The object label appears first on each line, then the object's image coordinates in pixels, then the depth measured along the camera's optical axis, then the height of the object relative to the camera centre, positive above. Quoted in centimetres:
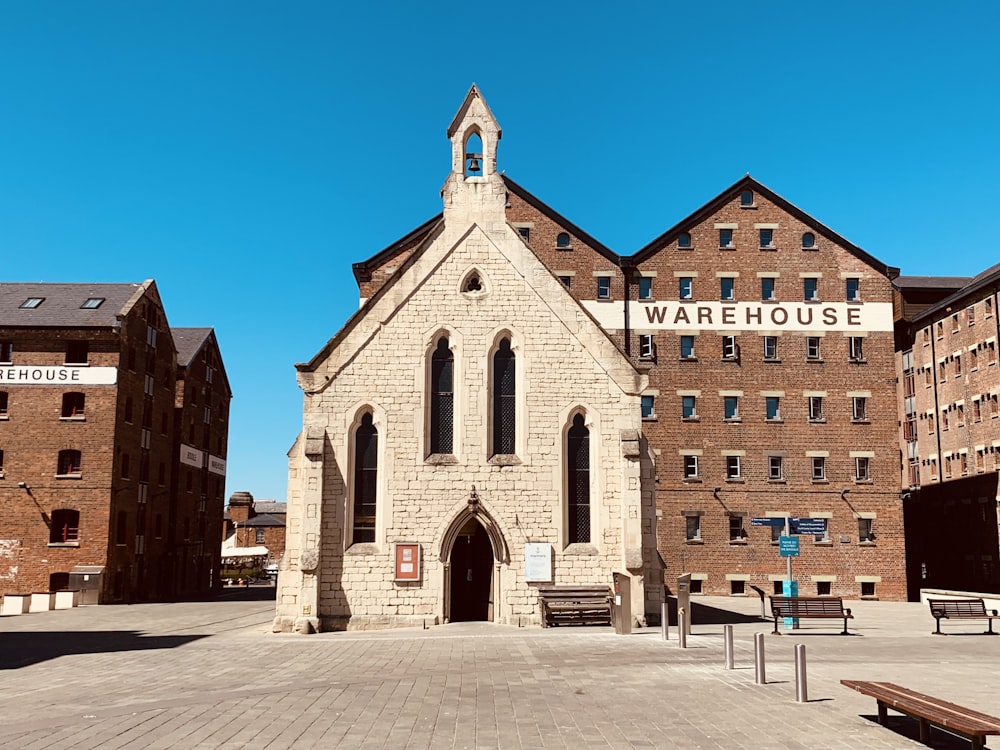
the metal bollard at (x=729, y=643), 1602 -217
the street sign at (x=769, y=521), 2778 -8
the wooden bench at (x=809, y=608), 2292 -223
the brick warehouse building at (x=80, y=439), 4134 +359
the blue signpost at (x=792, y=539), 2577 -57
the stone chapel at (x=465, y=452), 2458 +179
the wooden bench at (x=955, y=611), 2375 -241
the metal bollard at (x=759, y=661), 1429 -222
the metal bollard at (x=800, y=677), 1262 -217
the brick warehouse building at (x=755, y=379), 4194 +651
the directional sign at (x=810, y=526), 2641 -21
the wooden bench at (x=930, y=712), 836 -194
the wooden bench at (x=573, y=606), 2420 -231
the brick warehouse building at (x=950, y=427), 4647 +512
